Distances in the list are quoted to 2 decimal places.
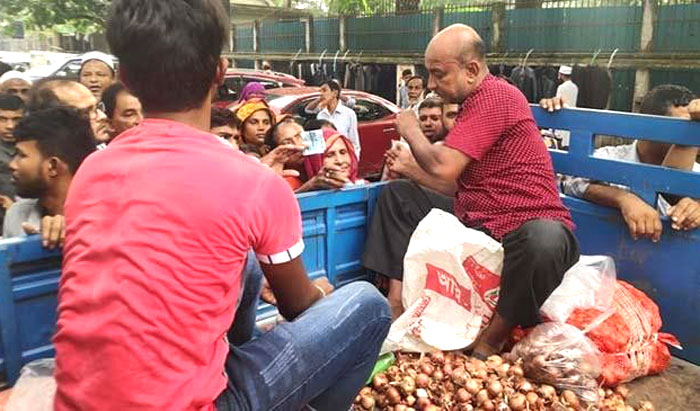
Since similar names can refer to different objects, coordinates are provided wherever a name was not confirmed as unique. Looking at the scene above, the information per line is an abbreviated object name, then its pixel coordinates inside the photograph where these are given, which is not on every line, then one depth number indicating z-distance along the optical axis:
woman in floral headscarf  3.84
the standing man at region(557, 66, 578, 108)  8.87
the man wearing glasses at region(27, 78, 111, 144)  3.10
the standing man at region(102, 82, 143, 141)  3.12
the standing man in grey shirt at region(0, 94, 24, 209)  3.07
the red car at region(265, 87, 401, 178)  7.23
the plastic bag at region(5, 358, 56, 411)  1.54
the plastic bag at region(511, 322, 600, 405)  2.17
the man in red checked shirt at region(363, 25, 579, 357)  2.39
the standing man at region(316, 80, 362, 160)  6.51
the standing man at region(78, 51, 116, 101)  4.52
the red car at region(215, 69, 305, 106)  8.63
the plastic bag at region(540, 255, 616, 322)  2.40
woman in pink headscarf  3.15
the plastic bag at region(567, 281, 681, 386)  2.27
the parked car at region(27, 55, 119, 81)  9.33
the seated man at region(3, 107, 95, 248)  2.13
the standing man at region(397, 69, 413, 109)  9.92
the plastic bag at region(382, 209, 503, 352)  2.41
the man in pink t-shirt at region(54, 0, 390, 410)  1.19
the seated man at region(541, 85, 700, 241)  2.33
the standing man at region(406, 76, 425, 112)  8.71
